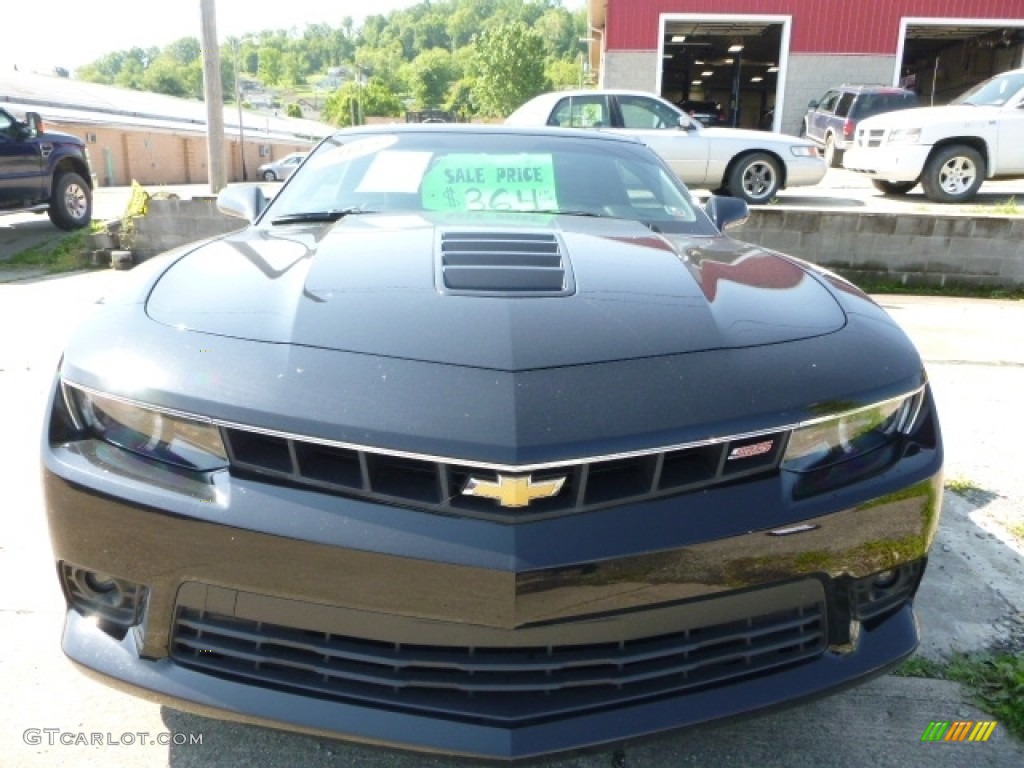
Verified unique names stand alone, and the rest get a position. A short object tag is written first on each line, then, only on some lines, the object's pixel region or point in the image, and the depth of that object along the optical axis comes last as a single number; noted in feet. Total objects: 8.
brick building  120.57
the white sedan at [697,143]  33.63
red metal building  66.28
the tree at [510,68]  254.68
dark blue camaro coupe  4.60
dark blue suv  50.03
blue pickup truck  31.55
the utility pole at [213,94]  33.55
